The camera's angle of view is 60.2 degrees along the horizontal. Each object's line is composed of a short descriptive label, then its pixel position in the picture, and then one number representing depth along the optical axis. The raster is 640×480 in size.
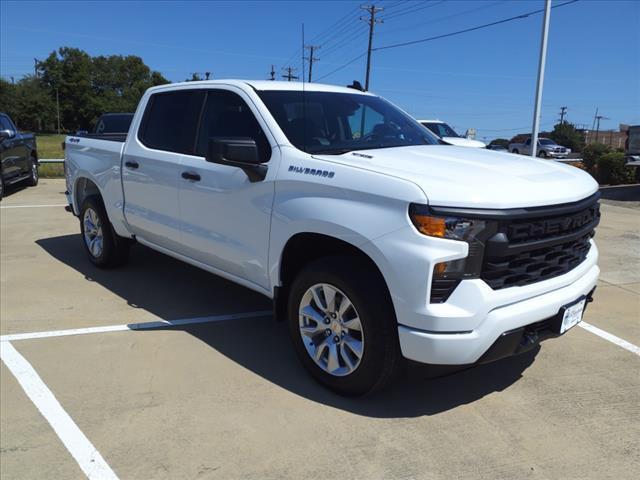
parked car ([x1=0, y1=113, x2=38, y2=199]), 11.23
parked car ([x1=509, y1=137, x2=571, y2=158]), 38.59
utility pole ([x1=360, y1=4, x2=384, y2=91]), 37.53
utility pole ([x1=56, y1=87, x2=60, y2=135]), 92.81
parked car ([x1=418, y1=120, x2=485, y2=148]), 15.30
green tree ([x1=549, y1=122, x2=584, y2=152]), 74.38
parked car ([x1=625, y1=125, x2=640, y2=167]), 17.02
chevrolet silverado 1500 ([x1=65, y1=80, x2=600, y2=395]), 2.79
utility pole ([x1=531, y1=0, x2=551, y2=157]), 17.77
